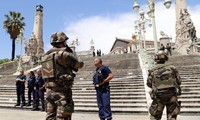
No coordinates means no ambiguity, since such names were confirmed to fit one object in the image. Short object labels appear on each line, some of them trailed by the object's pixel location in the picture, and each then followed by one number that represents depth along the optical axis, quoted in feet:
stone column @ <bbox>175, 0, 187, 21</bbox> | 111.55
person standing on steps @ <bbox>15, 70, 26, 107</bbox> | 32.68
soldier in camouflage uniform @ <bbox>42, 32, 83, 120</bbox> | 12.74
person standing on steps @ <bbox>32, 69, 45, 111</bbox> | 29.68
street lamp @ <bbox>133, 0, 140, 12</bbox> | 51.13
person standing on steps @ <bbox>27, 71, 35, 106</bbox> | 31.99
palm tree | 152.46
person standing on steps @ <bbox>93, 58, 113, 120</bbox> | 18.67
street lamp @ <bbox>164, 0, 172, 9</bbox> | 40.01
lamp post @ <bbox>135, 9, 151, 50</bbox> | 67.01
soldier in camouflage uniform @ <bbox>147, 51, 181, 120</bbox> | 14.83
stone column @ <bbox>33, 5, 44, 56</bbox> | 155.43
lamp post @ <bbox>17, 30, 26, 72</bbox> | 81.43
